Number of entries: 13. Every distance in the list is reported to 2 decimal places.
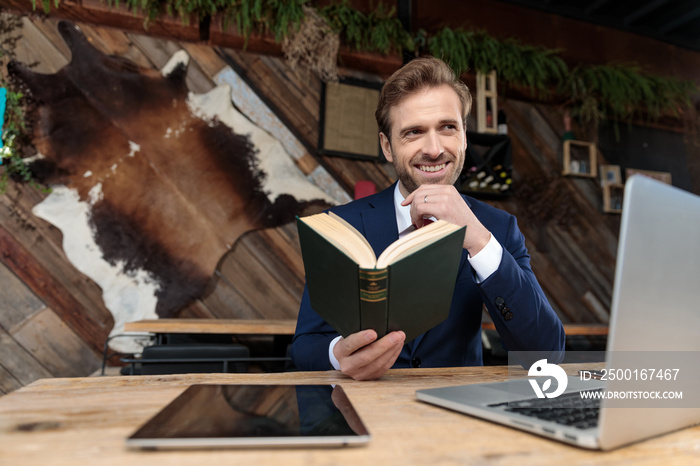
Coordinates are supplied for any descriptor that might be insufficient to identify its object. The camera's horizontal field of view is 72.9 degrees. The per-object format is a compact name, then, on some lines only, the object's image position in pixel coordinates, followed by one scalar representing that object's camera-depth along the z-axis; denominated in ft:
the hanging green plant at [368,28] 10.66
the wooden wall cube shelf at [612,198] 13.62
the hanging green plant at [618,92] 13.21
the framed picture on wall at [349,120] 11.03
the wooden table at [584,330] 9.94
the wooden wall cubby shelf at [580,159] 13.26
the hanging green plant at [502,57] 11.51
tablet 1.59
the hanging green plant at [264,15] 9.83
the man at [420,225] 3.40
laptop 1.59
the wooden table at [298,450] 1.49
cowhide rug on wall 9.05
